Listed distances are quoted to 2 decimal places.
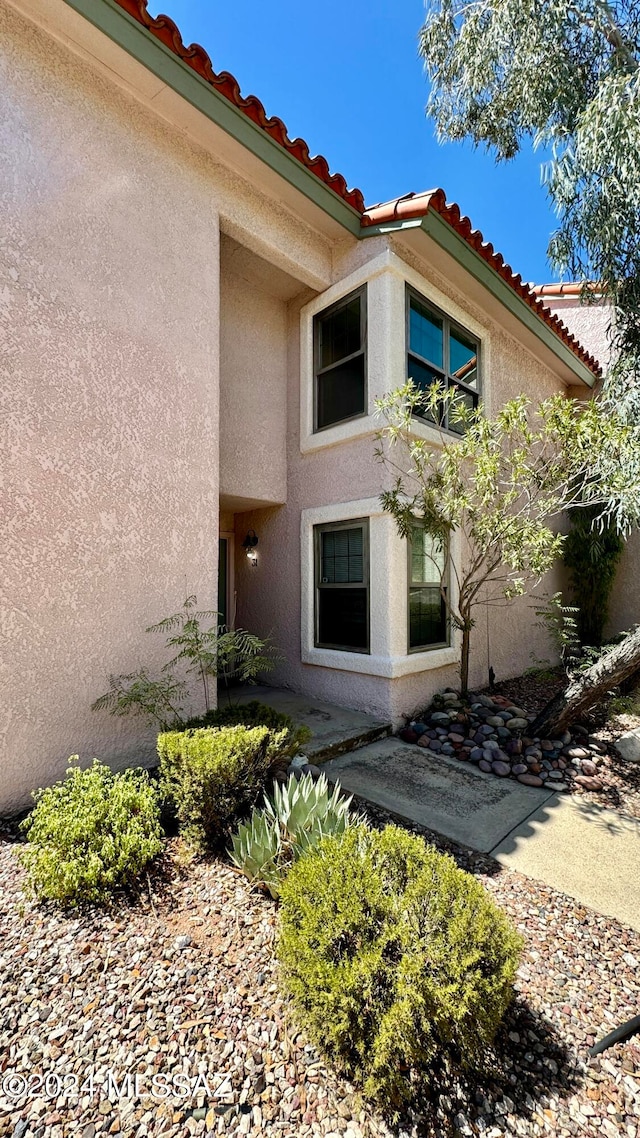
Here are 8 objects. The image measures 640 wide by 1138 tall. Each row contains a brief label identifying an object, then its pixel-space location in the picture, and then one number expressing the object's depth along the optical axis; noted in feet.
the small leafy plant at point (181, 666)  17.74
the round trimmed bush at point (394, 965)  7.53
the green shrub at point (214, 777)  13.41
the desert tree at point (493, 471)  20.47
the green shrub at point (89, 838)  11.53
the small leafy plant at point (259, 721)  15.55
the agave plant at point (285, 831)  11.93
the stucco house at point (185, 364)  16.34
